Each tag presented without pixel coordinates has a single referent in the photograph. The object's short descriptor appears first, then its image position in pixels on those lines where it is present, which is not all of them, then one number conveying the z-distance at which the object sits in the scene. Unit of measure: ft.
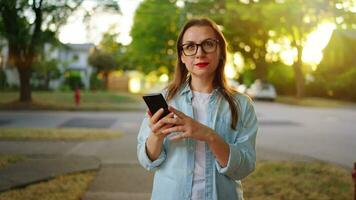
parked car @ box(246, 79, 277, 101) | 87.40
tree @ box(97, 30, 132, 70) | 122.61
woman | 5.59
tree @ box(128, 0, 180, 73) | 25.51
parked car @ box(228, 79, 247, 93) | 98.85
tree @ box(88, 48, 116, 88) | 110.11
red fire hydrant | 46.84
